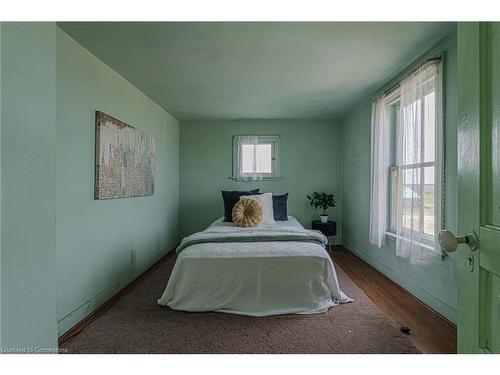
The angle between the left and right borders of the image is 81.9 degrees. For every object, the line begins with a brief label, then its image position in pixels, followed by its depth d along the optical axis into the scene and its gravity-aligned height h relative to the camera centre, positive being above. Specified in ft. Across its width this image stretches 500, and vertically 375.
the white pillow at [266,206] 13.06 -0.85
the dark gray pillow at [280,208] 14.07 -1.00
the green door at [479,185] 2.31 +0.03
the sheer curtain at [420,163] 7.74 +0.72
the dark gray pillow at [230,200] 13.58 -0.60
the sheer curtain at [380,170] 10.75 +0.67
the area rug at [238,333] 6.22 -3.45
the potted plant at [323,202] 15.69 -0.78
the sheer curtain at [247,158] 16.61 +1.71
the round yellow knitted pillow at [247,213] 11.88 -1.07
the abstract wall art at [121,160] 8.36 +0.93
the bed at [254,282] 7.89 -2.59
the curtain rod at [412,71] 7.59 +3.50
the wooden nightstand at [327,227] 14.93 -2.07
